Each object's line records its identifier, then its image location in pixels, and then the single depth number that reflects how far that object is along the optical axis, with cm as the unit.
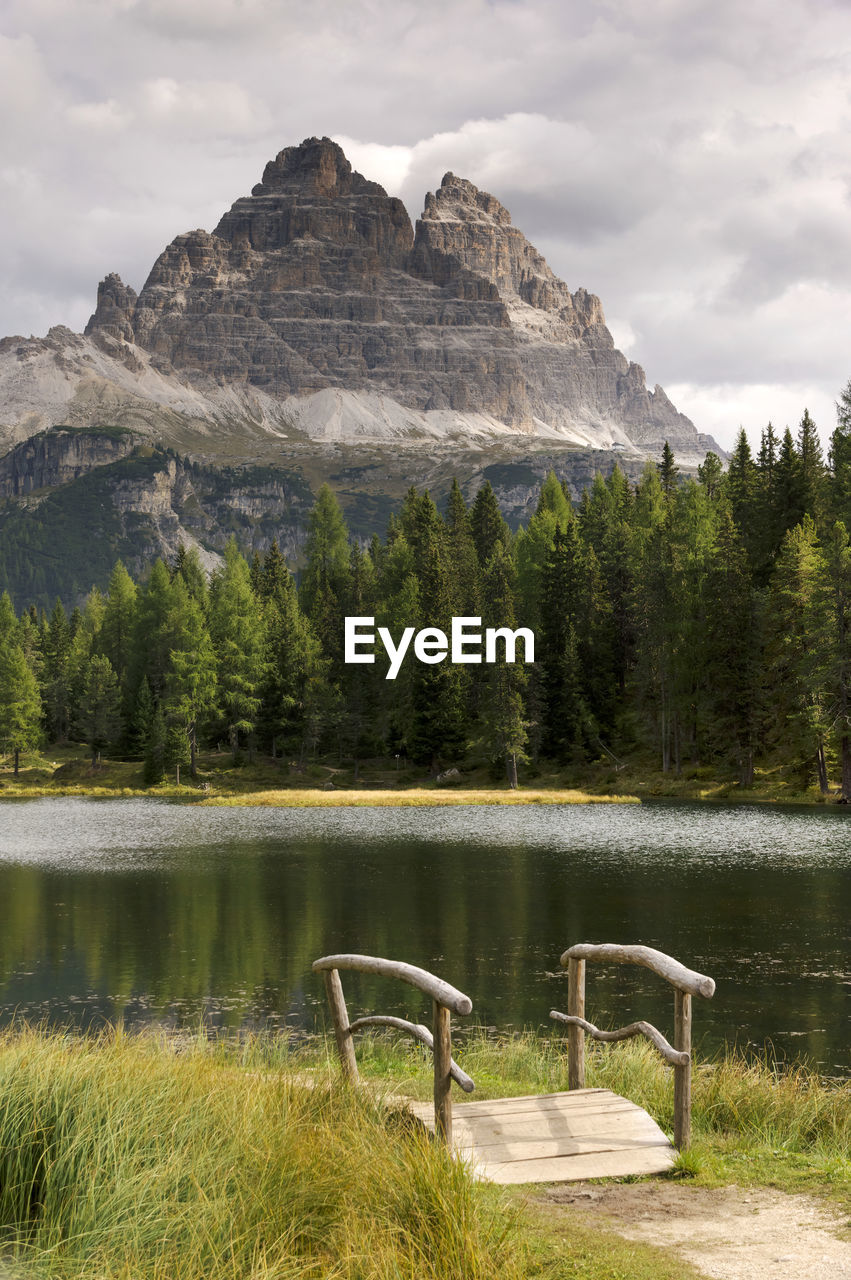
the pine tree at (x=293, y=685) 9075
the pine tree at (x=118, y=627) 11400
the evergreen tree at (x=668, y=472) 9988
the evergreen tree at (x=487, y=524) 11325
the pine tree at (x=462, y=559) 9188
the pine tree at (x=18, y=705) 9750
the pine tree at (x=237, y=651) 9094
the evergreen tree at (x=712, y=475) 9797
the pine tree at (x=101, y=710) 9781
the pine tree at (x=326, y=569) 10100
